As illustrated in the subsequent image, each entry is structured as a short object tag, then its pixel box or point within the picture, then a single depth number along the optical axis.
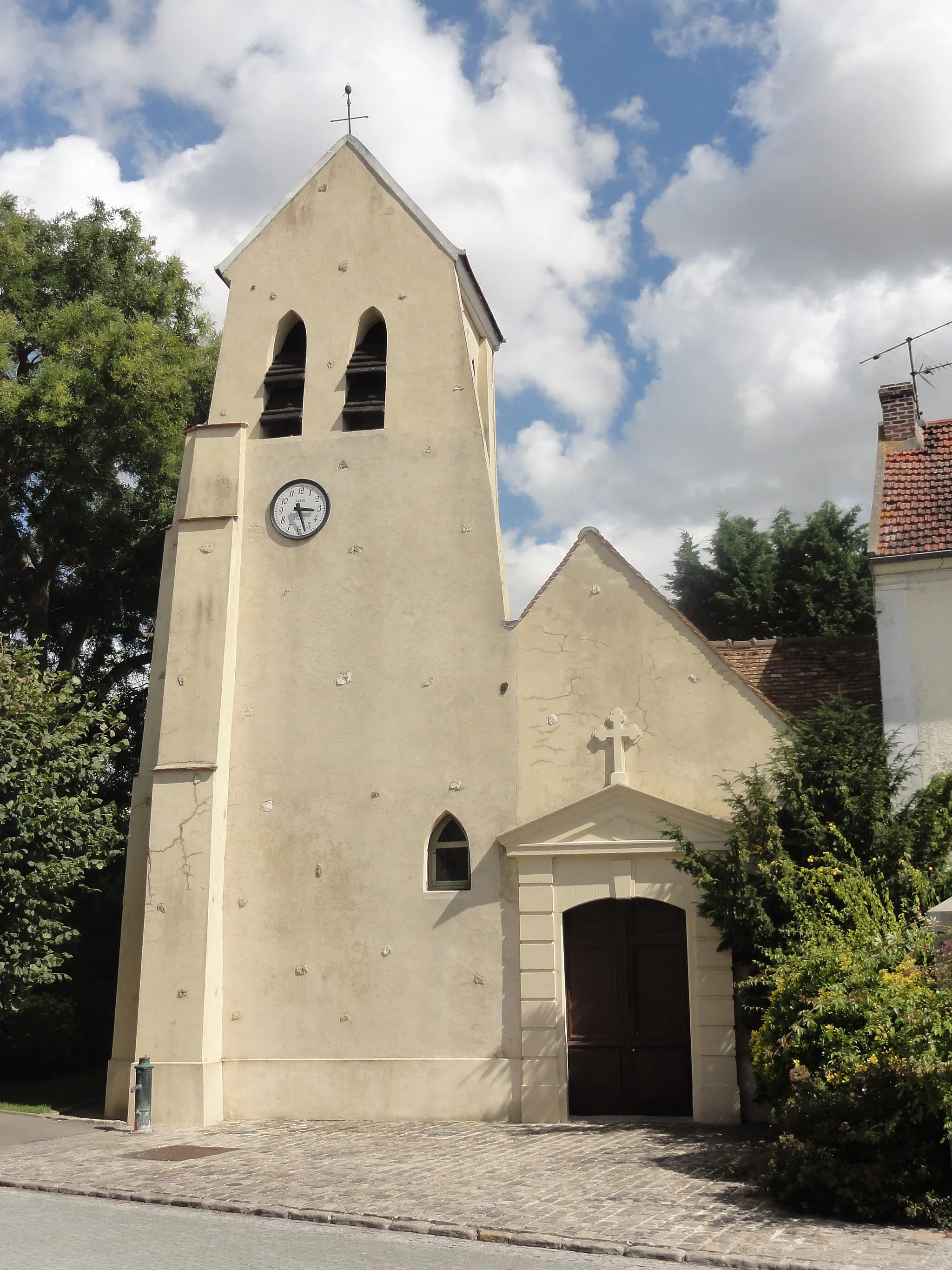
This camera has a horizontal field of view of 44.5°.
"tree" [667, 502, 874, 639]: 27.31
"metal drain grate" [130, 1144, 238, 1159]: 12.06
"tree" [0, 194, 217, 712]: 21.33
